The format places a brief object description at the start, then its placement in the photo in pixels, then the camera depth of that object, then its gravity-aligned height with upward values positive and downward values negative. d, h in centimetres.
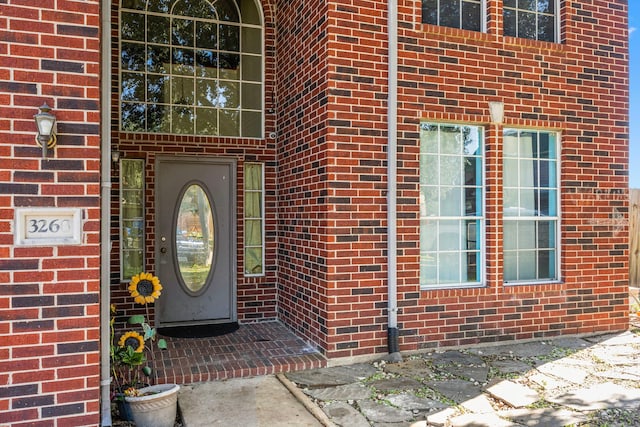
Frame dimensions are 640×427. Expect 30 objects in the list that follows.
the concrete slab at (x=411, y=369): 448 -143
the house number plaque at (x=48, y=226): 292 -3
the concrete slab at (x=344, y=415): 350 -147
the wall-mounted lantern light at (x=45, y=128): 282 +55
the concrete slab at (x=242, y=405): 355 -147
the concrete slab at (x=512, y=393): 384 -144
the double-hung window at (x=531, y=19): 570 +243
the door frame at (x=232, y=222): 612 -2
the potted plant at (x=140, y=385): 336 -125
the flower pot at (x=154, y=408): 334 -132
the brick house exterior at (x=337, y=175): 295 +43
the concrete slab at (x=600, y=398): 379 -145
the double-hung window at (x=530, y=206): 564 +17
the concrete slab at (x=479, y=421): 346 -147
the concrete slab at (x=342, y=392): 398 -146
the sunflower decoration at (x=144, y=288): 399 -56
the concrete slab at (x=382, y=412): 355 -146
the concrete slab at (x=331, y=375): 430 -145
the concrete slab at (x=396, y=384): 415 -144
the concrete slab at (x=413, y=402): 374 -145
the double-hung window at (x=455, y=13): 537 +235
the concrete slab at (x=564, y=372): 439 -143
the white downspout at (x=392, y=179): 489 +42
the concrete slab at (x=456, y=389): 395 -144
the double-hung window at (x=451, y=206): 532 +17
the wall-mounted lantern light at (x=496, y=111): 539 +123
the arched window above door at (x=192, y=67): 586 +195
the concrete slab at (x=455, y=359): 477 -141
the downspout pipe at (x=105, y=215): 328 +4
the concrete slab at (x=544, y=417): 349 -147
